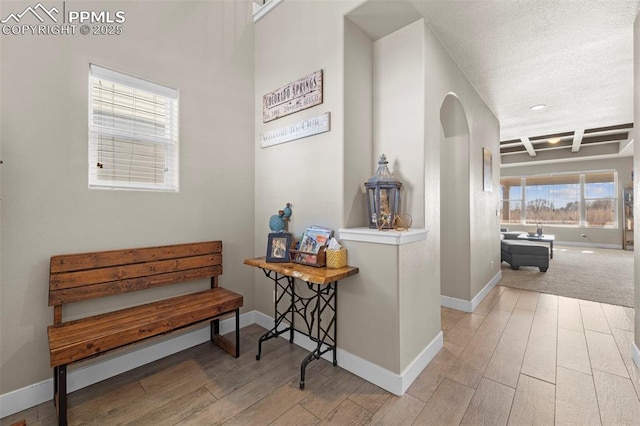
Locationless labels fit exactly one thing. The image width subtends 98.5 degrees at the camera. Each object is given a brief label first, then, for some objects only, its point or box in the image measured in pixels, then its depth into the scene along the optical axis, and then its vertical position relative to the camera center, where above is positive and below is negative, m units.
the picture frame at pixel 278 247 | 2.34 -0.29
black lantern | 2.15 +0.15
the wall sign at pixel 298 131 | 2.30 +0.76
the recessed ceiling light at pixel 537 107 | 4.09 +1.62
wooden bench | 1.62 -0.70
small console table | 1.93 -0.78
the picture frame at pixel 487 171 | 3.83 +0.63
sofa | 5.05 -0.78
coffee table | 6.45 -0.57
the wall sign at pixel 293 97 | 2.36 +1.08
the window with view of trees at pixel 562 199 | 8.19 +0.47
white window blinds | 2.05 +0.65
